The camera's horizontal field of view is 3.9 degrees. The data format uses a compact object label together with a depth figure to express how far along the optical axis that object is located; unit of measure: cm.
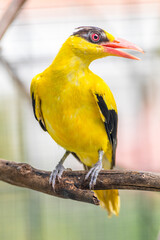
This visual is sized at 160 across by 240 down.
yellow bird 196
